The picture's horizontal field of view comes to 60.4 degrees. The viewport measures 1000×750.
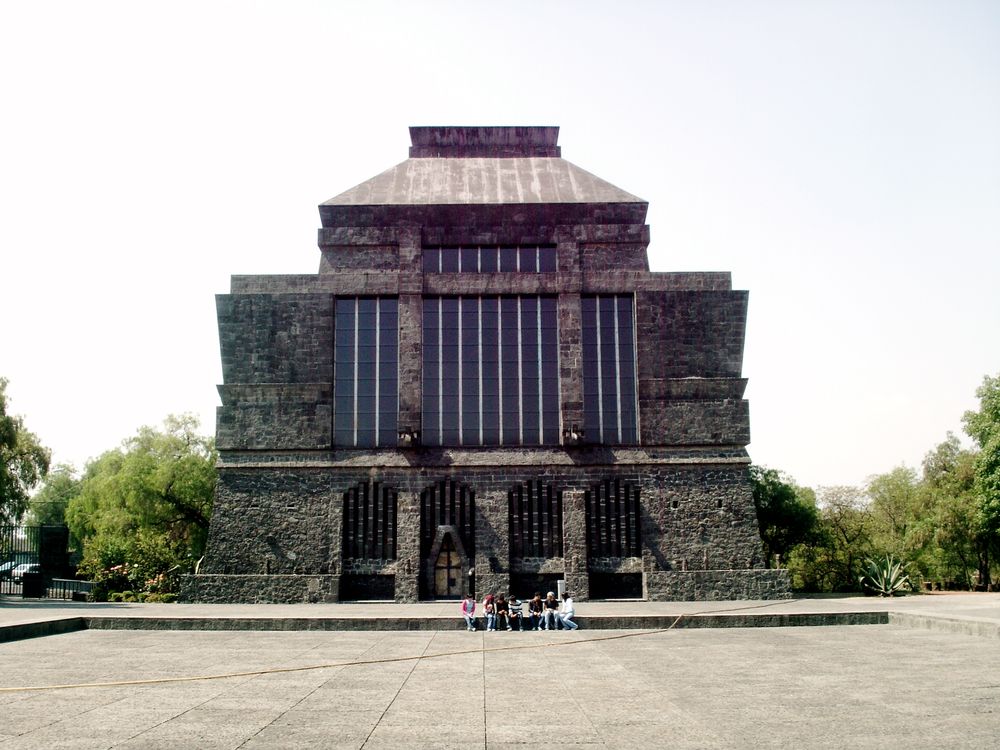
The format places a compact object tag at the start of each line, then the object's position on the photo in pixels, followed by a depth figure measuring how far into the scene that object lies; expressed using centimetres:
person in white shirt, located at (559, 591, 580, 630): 2386
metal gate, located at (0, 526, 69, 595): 3506
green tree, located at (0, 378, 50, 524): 3769
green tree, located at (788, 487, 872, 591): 4625
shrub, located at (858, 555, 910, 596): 3644
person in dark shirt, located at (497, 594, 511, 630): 2466
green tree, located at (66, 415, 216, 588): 4988
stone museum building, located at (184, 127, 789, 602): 3412
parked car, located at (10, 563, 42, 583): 3597
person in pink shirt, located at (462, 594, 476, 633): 2404
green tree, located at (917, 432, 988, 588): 4569
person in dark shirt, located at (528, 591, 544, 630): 2448
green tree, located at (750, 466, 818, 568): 4441
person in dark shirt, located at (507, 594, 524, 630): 2459
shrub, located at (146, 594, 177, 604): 3533
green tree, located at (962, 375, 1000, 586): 4019
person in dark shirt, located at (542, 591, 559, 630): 2436
